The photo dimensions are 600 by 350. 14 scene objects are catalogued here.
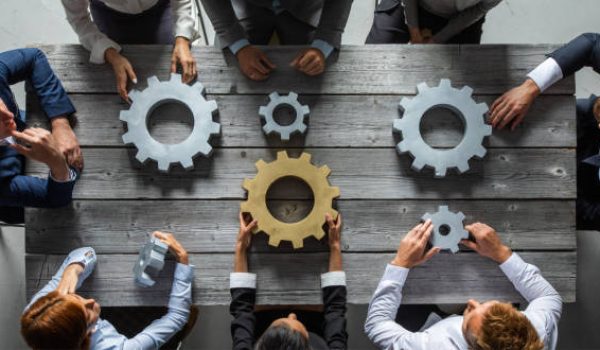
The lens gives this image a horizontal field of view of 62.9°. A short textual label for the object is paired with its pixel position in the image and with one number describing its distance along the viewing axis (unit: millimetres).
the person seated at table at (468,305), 1554
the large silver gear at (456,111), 1736
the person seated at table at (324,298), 1668
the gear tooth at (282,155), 1730
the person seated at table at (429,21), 1860
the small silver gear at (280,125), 1738
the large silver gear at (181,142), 1729
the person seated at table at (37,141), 1541
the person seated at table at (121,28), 1770
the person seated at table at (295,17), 1744
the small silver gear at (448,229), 1720
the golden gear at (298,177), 1702
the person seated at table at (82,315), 1388
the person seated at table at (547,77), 1759
